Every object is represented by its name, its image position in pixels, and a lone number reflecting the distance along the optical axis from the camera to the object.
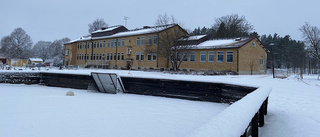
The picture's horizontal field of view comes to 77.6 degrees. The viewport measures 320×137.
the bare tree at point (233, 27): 42.47
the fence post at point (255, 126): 3.00
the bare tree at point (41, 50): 90.88
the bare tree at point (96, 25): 61.19
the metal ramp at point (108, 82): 10.05
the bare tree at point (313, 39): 18.91
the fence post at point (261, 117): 4.04
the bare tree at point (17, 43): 59.09
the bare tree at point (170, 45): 25.92
